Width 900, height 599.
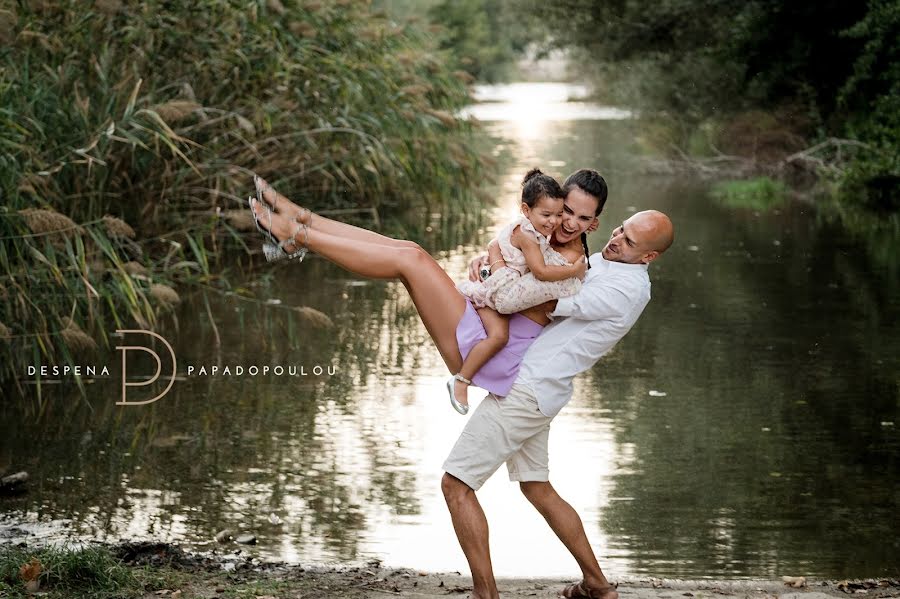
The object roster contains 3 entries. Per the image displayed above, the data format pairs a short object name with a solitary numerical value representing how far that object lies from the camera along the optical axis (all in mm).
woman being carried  9035
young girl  8846
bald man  8937
